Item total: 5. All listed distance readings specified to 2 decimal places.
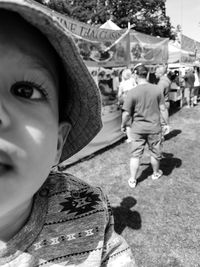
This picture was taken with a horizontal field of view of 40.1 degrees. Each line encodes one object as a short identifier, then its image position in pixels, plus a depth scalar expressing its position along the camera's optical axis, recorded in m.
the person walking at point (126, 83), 5.71
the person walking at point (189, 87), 9.94
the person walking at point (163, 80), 6.15
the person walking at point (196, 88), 10.54
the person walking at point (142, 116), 4.02
